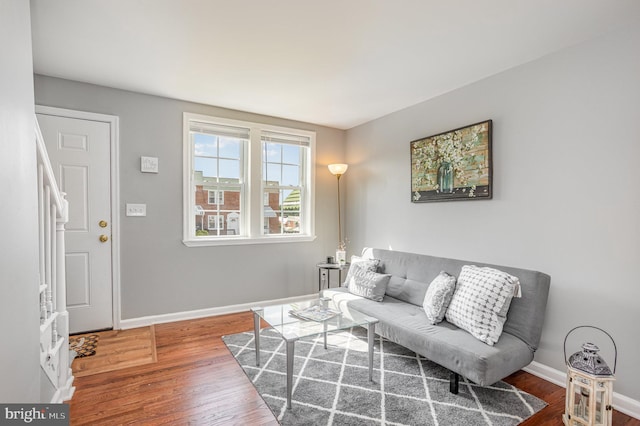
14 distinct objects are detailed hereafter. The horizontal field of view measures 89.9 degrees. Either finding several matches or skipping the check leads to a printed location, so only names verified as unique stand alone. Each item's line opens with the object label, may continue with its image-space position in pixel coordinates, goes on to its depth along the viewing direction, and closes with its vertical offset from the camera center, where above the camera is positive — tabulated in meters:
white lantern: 1.65 -0.95
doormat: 2.64 -1.16
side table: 3.82 -0.80
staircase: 1.77 -0.44
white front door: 2.92 +0.00
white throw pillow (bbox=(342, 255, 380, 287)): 3.26 -0.55
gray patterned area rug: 1.84 -1.18
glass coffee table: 1.92 -0.79
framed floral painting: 2.72 +0.42
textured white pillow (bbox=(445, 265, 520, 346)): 2.09 -0.64
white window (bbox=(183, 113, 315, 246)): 3.56 +0.35
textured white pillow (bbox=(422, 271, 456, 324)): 2.38 -0.67
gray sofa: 1.93 -0.84
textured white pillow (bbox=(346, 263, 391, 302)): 2.96 -0.70
